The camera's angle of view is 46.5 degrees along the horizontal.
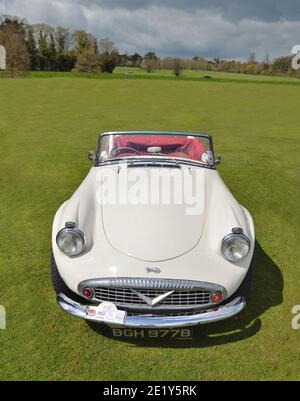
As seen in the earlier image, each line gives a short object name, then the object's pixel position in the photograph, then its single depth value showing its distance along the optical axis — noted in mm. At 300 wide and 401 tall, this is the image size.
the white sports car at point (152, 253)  3105
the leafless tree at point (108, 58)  66375
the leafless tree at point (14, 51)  51500
